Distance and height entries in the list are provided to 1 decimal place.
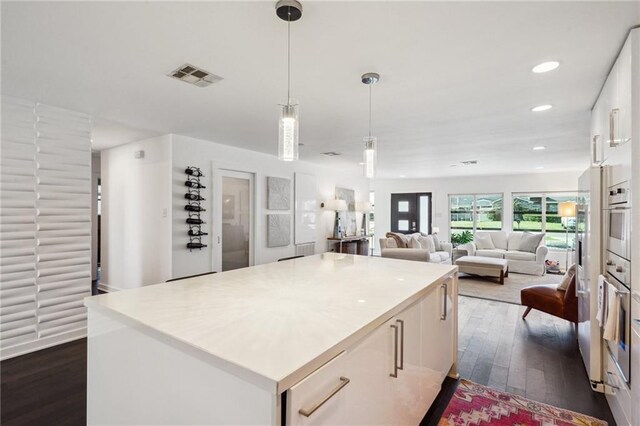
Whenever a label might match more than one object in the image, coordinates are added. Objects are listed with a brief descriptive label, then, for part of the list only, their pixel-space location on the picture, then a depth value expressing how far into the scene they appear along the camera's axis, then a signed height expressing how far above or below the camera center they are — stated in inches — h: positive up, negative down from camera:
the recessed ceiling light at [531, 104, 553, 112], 120.5 +40.3
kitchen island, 36.0 -18.8
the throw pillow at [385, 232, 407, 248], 253.6 -22.5
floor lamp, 253.1 +3.4
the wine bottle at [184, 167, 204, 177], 171.8 +22.5
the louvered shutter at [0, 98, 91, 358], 114.7 -5.1
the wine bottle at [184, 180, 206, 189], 171.6 +15.7
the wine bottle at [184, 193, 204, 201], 170.6 +8.6
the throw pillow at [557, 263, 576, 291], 131.4 -27.7
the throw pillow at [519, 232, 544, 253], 281.6 -25.4
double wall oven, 69.6 -12.0
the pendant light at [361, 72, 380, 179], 98.4 +18.7
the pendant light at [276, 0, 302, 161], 72.1 +18.8
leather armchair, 126.0 -36.4
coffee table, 233.0 -39.9
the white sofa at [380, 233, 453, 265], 231.6 -29.9
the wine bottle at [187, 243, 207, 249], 173.0 -17.9
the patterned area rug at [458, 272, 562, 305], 198.5 -51.3
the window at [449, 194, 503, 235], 337.7 +1.3
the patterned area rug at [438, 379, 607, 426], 78.9 -51.4
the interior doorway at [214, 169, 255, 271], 188.7 -4.0
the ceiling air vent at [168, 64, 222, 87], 91.9 +41.2
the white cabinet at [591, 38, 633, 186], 71.1 +23.6
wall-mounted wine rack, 172.1 +3.6
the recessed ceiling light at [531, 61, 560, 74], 86.4 +40.5
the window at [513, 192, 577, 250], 306.1 -3.7
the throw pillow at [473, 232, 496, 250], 300.4 -27.1
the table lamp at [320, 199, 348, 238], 273.1 +6.8
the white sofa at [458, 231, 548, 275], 264.7 -34.0
